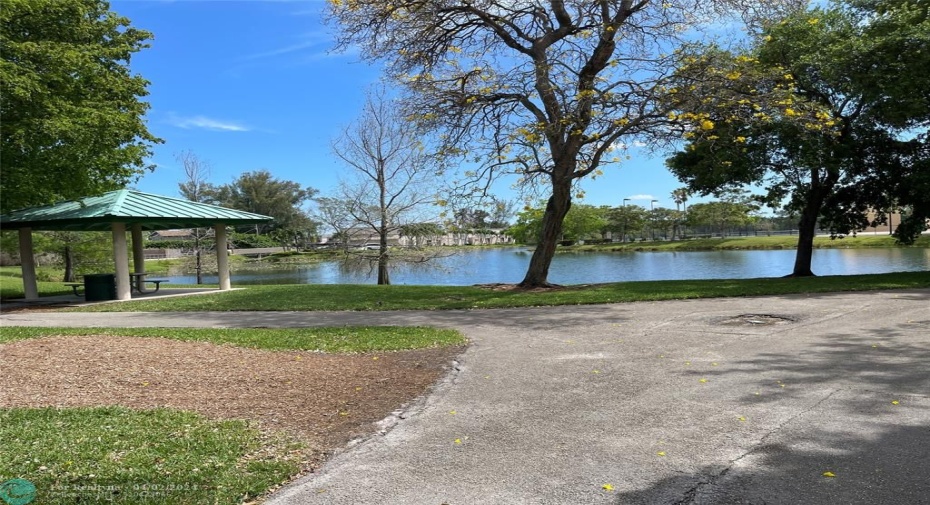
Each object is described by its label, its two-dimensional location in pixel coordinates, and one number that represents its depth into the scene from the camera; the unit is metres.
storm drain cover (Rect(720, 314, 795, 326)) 9.34
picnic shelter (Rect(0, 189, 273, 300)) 15.68
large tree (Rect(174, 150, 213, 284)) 31.39
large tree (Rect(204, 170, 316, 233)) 87.43
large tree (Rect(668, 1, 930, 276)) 12.95
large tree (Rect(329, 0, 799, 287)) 13.36
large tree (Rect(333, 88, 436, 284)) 26.84
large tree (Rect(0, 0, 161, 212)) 13.71
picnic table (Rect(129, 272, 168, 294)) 18.87
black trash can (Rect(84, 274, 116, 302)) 16.58
